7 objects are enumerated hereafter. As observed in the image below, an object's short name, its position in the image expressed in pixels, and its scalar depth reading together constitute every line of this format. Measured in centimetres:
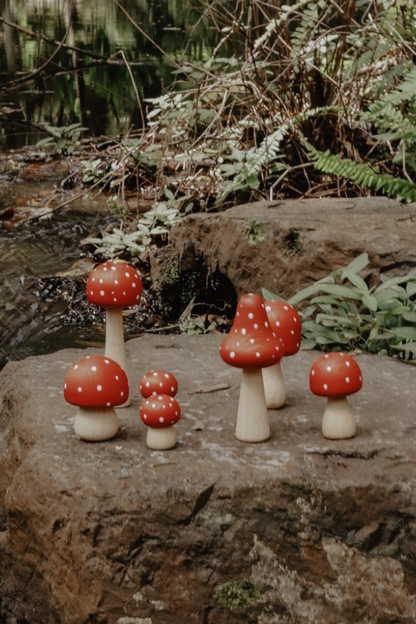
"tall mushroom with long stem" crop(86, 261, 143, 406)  306
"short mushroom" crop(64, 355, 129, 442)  280
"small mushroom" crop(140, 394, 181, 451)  276
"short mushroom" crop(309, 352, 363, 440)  285
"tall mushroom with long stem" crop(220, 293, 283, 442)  277
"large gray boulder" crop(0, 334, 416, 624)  268
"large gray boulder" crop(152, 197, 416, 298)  484
